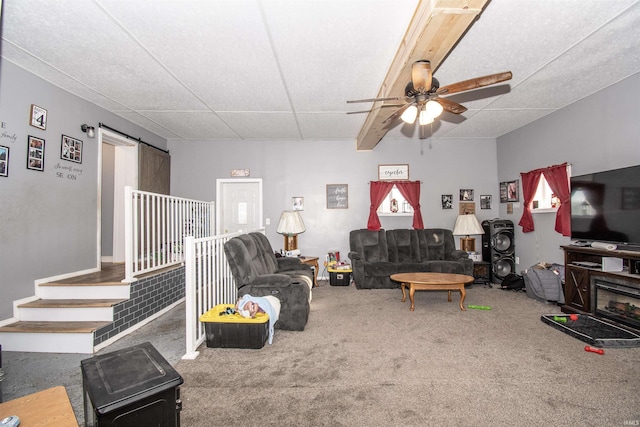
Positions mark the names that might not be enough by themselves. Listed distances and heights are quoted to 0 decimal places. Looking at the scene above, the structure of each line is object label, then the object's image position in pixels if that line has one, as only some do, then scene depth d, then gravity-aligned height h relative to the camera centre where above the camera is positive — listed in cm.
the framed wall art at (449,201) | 615 +40
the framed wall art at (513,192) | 557 +52
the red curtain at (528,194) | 504 +44
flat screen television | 322 +14
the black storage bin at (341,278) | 554 -99
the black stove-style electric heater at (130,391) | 111 -62
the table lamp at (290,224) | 545 -1
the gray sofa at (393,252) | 521 -55
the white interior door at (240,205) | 622 +40
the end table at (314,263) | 544 -70
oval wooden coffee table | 386 -77
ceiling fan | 246 +111
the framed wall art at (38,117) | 341 +125
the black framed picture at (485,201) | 612 +39
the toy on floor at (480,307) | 402 -113
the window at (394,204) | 616 +36
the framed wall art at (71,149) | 381 +99
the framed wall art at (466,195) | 614 +52
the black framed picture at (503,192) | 587 +54
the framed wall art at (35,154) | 336 +82
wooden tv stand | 319 -61
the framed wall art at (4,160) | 308 +68
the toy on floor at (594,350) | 267 -114
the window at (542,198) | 495 +37
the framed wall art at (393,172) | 615 +99
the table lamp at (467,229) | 560 -15
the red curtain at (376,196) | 602 +51
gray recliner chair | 329 -68
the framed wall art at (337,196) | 615 +54
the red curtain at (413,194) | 605 +54
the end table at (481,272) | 544 -91
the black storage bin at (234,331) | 282 -98
